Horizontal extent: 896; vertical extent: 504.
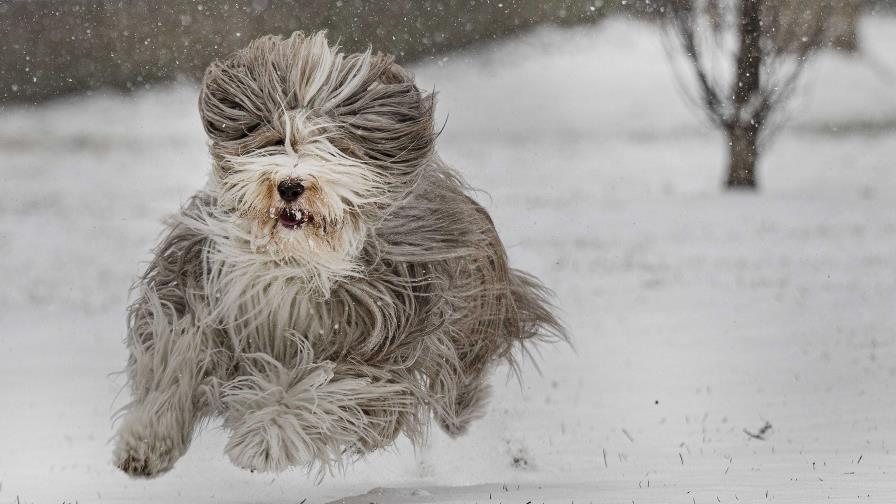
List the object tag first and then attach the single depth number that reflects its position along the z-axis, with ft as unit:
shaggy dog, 28.14
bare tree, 123.03
